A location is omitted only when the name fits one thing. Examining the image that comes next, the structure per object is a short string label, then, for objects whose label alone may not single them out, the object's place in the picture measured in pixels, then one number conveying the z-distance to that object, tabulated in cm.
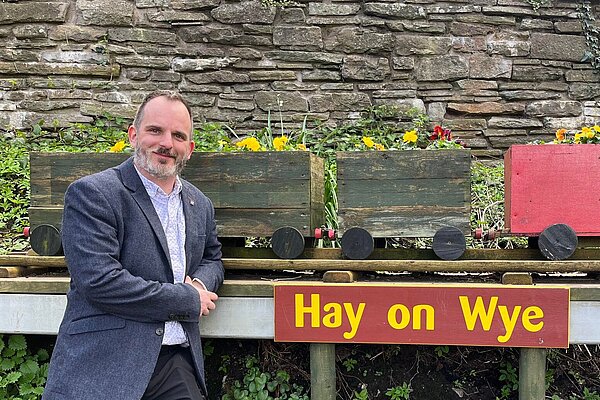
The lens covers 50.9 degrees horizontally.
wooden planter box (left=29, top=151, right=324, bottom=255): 262
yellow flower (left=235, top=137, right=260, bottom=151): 288
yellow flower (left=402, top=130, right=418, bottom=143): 322
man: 203
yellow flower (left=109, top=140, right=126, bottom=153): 311
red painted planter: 251
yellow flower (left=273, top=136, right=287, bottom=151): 295
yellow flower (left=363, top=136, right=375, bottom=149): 295
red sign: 240
